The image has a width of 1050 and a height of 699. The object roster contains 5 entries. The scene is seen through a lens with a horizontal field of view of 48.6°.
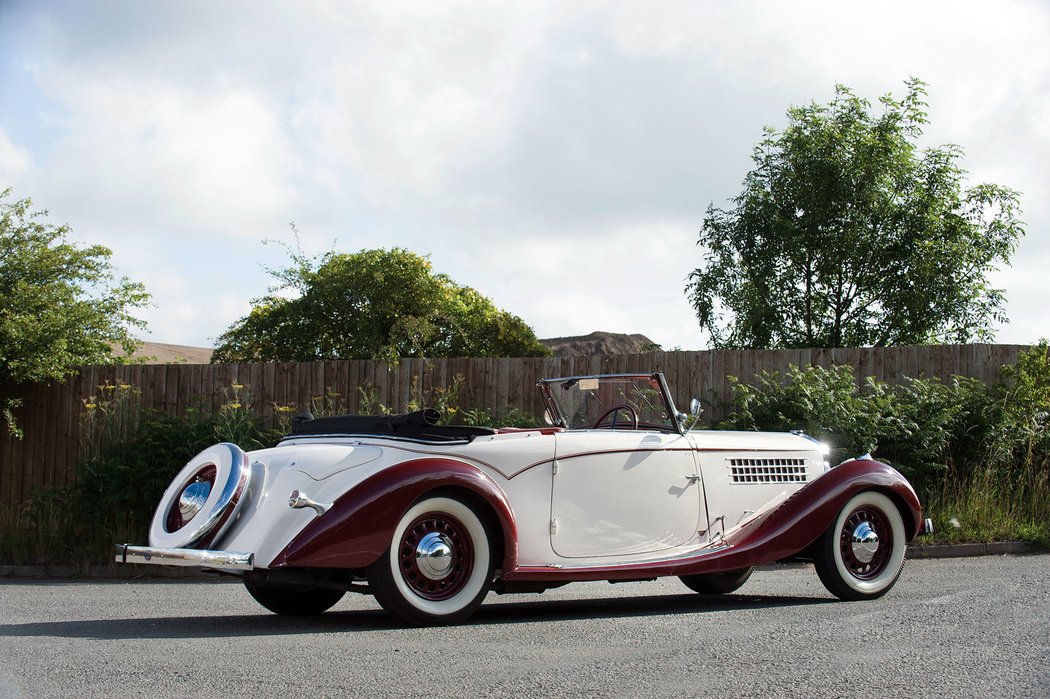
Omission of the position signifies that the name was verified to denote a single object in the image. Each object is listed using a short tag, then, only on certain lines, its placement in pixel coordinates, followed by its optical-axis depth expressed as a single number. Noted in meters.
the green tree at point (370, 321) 22.05
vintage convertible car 6.32
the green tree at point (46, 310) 14.40
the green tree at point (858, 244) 20.44
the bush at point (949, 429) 12.20
